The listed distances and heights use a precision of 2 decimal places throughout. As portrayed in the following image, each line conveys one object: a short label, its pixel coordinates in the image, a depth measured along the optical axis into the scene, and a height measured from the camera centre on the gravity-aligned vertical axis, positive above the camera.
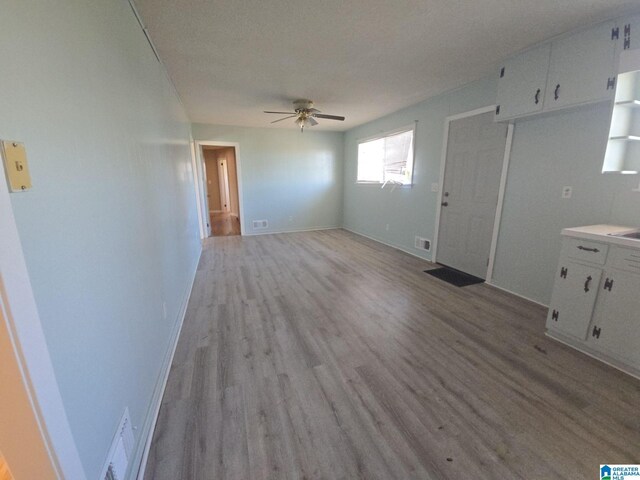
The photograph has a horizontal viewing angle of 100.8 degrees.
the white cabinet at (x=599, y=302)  1.78 -0.85
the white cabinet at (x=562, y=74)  2.06 +0.95
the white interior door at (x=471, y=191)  3.18 -0.09
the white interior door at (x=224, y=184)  8.95 +0.03
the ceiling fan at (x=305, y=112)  3.92 +1.09
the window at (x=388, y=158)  4.61 +0.50
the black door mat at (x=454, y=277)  3.36 -1.22
